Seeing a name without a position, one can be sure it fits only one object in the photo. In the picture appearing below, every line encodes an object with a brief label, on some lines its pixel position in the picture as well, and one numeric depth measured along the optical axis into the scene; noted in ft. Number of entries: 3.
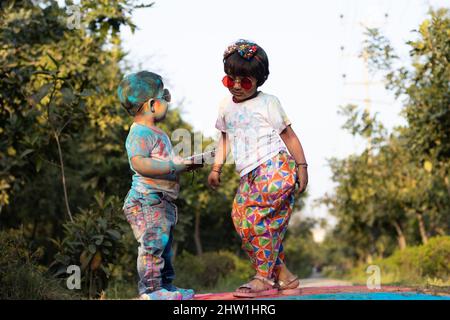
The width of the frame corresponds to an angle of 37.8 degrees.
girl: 16.35
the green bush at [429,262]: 43.38
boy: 15.30
